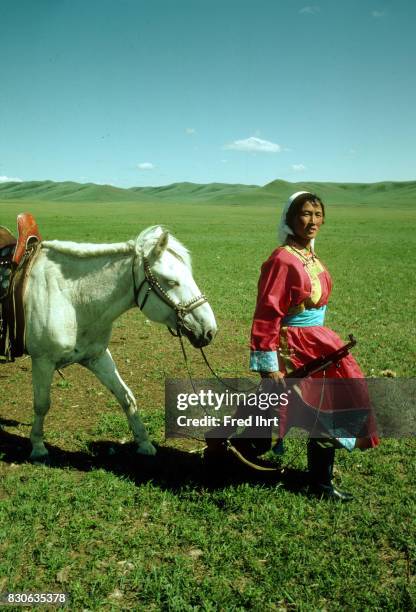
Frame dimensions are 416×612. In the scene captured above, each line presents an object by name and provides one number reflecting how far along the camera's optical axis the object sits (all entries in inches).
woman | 125.4
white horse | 136.9
